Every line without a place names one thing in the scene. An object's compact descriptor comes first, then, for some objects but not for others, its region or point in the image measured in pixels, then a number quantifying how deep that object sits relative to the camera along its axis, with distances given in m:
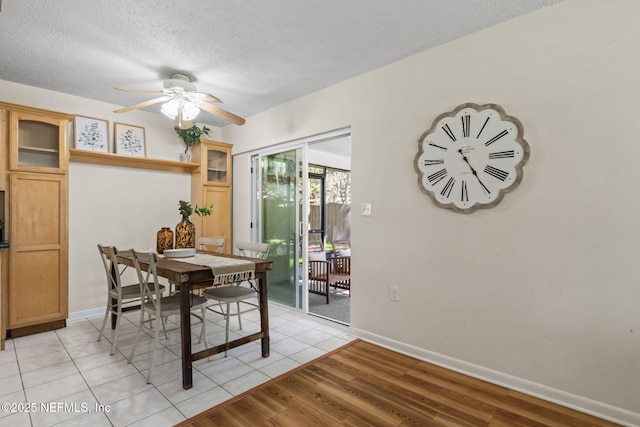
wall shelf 3.59
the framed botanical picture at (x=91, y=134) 3.59
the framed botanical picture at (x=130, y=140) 3.88
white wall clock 2.16
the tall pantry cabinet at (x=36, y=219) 2.97
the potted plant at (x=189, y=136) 4.35
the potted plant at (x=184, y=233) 3.03
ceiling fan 2.80
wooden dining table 2.13
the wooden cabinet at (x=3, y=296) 2.72
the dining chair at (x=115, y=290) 2.66
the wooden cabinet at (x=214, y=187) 4.35
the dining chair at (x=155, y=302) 2.23
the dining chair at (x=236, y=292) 2.72
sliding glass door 3.82
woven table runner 2.30
